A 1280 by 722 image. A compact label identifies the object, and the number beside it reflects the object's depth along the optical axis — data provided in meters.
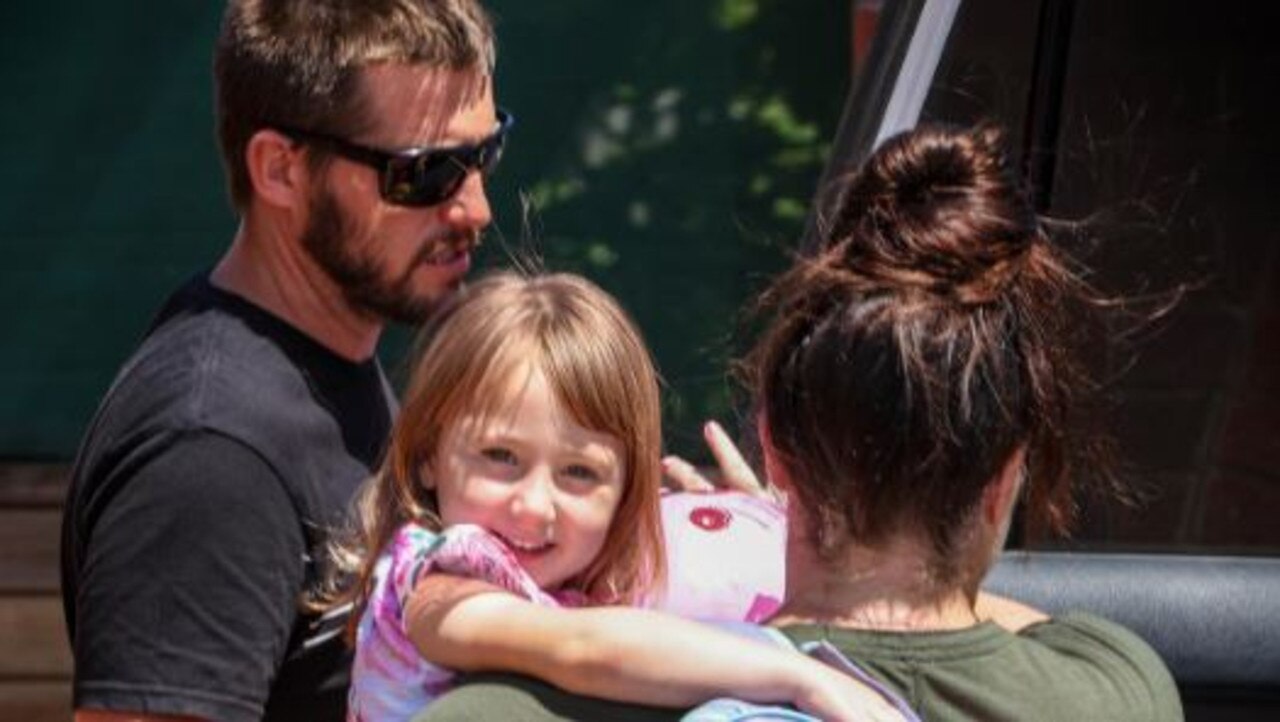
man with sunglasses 4.08
